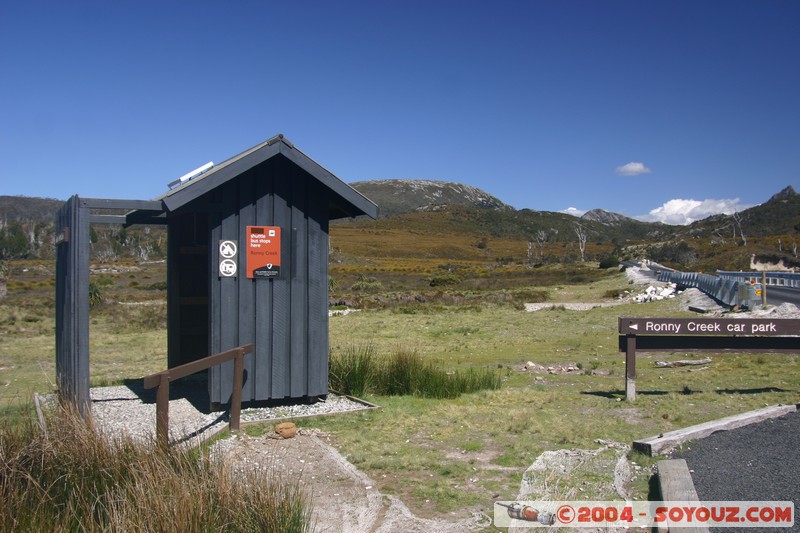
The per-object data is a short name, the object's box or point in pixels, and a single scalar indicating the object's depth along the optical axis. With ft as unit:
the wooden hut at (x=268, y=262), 28.32
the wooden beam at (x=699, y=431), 21.77
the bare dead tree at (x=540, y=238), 443.00
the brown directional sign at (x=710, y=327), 32.14
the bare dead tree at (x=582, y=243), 351.83
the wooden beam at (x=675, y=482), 16.66
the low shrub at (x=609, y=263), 249.34
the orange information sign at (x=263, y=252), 28.91
